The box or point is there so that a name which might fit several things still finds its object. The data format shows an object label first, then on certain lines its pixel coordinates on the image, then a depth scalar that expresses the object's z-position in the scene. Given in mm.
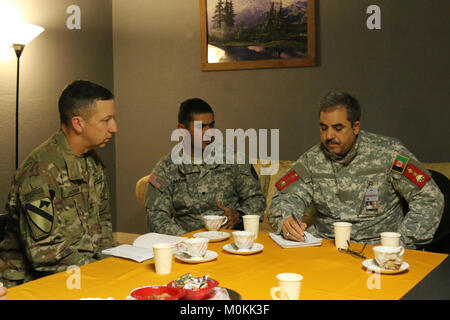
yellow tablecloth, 1489
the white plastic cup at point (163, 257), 1669
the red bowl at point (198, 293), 1396
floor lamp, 3803
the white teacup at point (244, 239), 1937
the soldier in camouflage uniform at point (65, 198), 1960
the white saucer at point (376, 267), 1637
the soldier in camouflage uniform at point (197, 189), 2887
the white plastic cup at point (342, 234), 2002
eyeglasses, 1879
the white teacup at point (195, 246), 1820
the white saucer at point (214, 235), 2189
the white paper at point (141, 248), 1872
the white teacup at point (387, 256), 1637
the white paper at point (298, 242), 2053
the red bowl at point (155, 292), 1389
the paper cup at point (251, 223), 2193
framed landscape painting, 4219
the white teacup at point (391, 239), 1878
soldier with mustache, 2520
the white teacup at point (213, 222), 2348
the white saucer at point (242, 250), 1944
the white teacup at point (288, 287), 1354
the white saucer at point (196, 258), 1804
